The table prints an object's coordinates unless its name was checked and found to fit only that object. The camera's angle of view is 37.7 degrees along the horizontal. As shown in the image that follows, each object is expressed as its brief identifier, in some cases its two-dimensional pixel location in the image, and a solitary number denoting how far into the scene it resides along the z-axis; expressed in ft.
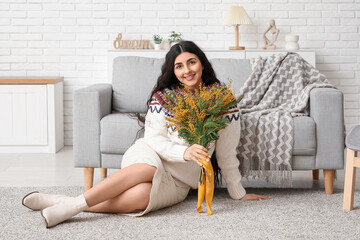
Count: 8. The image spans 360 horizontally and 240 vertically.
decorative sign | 15.96
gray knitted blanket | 9.98
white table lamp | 15.48
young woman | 8.09
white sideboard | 15.38
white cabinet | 14.99
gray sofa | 9.97
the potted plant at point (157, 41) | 15.82
